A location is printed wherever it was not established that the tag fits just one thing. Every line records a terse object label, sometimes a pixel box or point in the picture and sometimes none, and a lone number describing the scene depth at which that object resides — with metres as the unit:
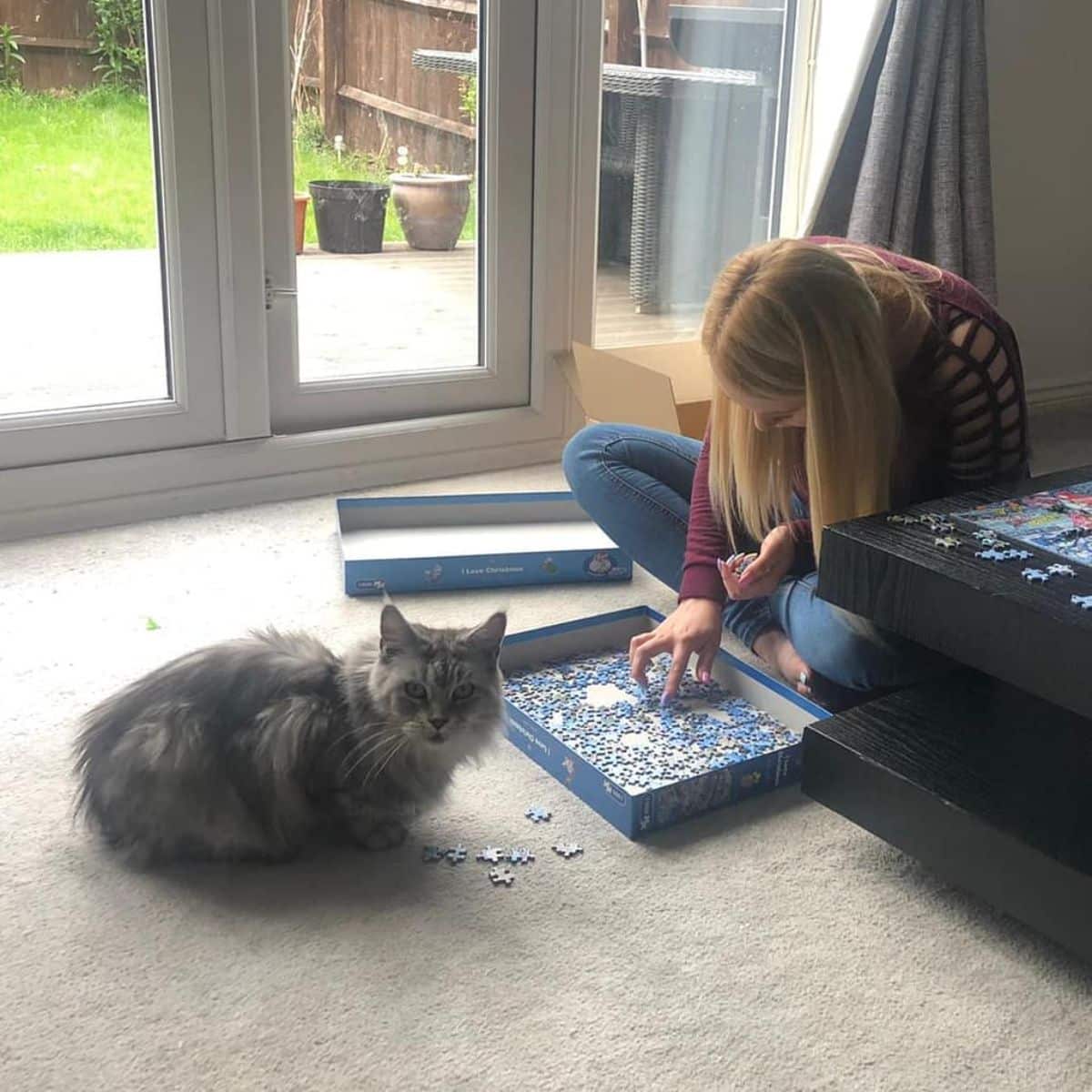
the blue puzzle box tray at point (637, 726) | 1.55
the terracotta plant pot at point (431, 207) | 2.79
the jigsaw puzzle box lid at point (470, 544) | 2.20
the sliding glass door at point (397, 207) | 2.60
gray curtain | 2.97
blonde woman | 1.46
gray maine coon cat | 1.37
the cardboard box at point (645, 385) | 2.57
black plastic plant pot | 2.69
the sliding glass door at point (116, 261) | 2.39
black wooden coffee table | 1.22
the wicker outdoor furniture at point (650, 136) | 2.98
